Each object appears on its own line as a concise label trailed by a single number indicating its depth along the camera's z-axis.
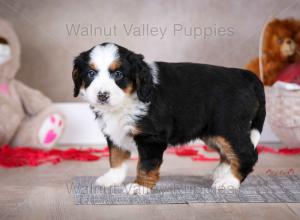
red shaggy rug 3.49
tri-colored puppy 2.50
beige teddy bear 3.74
